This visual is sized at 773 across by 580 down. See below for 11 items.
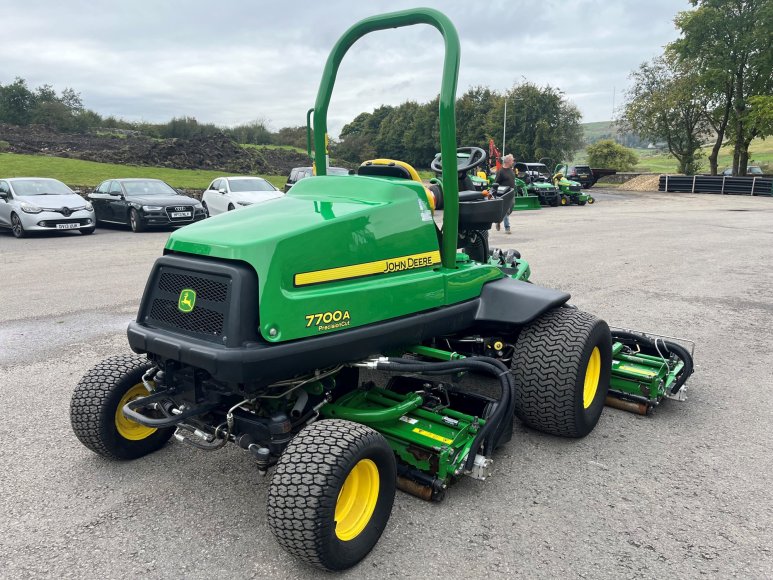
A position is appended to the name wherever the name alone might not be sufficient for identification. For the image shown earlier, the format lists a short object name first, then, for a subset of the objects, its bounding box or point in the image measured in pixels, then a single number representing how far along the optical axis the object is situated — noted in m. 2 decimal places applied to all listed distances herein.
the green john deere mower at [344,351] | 2.50
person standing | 11.88
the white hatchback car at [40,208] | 13.24
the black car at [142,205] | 14.23
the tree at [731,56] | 33.47
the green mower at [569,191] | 23.22
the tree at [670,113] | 37.16
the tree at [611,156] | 43.78
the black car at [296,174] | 18.16
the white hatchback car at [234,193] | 15.19
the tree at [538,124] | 45.91
